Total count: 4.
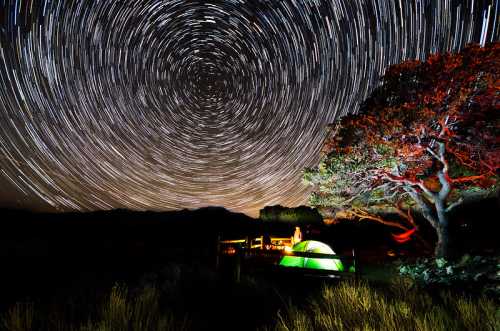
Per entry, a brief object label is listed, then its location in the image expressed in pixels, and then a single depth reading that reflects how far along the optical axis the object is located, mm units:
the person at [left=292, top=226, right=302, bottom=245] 17002
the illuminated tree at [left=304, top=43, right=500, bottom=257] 9586
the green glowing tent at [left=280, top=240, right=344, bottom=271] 10383
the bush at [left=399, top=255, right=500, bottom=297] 6832
